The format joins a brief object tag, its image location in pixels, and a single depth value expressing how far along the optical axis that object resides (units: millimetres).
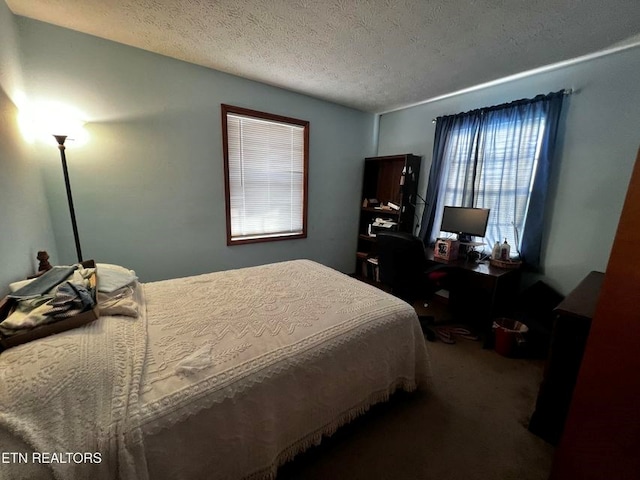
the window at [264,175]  2715
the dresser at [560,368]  1326
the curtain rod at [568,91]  2129
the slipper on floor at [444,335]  2358
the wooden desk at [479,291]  2180
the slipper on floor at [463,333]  2430
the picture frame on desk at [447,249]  2551
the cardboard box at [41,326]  870
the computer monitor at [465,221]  2551
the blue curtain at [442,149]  2784
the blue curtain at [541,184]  2189
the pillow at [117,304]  1165
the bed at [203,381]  696
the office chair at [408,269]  2180
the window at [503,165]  2287
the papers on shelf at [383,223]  3441
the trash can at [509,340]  2125
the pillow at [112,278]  1270
